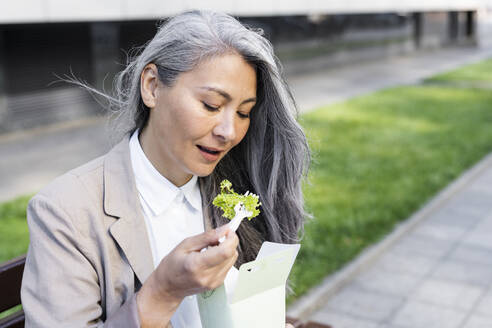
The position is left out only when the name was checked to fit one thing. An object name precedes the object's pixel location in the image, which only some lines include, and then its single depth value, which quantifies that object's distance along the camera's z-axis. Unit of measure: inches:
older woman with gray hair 59.9
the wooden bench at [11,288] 85.4
